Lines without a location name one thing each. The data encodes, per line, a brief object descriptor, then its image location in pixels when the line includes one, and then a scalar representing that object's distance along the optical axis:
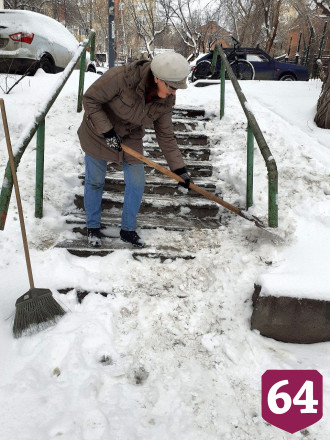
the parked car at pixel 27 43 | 6.41
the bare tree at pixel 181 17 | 21.40
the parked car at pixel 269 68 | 10.88
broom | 2.12
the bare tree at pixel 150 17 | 22.17
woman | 2.34
